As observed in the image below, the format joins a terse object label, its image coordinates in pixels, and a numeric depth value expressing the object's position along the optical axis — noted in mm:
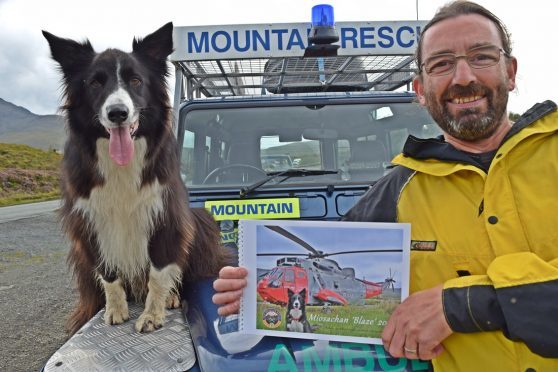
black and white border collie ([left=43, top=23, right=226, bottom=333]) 2059
